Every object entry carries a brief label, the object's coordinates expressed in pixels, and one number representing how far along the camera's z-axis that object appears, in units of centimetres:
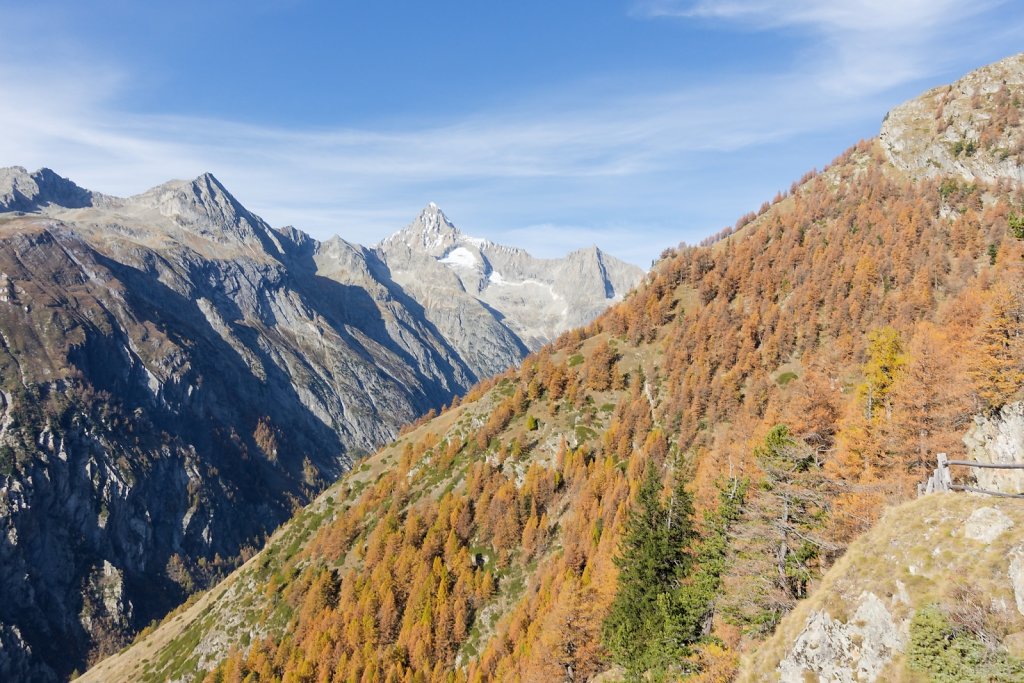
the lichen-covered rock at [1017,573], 1789
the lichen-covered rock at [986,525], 2023
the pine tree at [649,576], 4325
